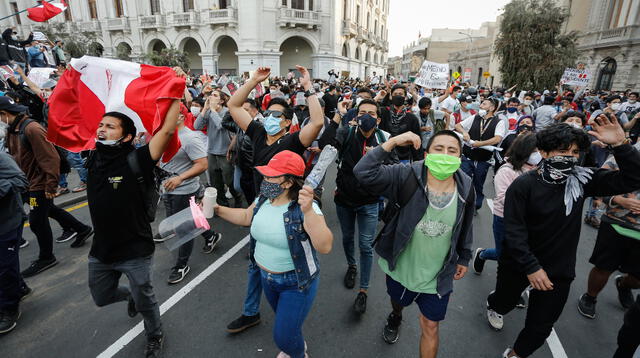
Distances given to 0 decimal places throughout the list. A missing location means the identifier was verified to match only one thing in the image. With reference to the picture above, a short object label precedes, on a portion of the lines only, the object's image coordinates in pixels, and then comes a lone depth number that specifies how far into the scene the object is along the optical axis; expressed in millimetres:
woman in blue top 2230
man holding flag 2449
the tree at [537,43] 20234
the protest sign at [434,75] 10148
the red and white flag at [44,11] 9742
